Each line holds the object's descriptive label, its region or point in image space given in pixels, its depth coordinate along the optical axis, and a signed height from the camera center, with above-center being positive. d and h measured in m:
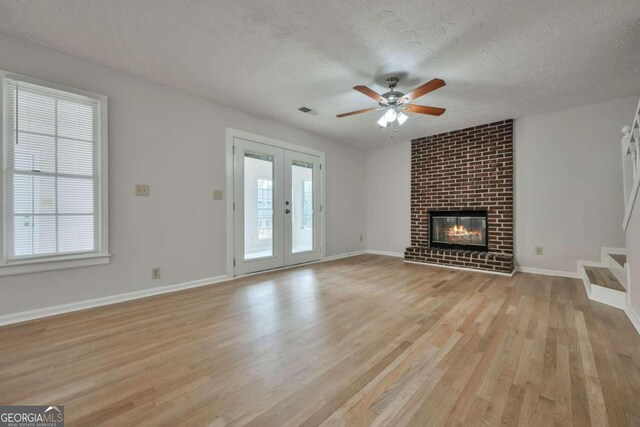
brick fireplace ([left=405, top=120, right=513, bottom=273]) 4.42 +0.26
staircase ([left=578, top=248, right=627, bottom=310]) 2.73 -0.77
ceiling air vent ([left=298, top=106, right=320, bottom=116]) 3.87 +1.50
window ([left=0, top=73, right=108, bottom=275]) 2.35 +0.35
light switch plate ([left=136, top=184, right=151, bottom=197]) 3.04 +0.26
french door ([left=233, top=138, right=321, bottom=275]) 4.00 +0.09
